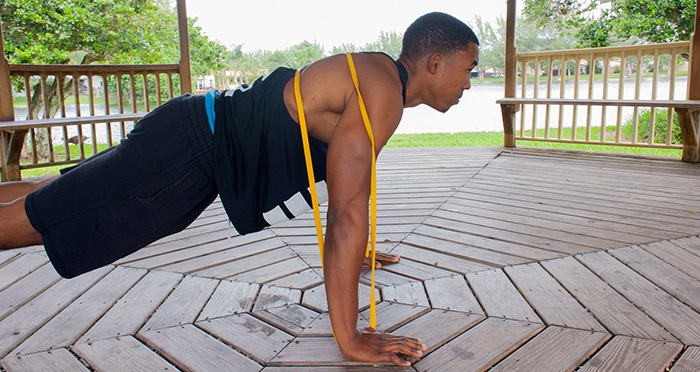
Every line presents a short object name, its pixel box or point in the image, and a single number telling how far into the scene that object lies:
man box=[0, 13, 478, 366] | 1.26
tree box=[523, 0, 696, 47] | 6.34
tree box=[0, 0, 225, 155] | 6.85
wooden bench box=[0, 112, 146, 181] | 3.67
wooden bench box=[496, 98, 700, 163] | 3.96
